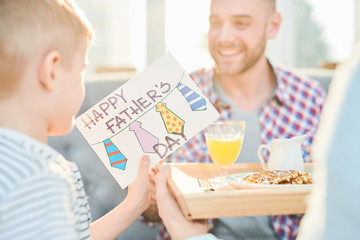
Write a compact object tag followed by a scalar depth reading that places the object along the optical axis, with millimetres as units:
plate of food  1036
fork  1009
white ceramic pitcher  1229
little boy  706
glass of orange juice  1293
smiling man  1702
